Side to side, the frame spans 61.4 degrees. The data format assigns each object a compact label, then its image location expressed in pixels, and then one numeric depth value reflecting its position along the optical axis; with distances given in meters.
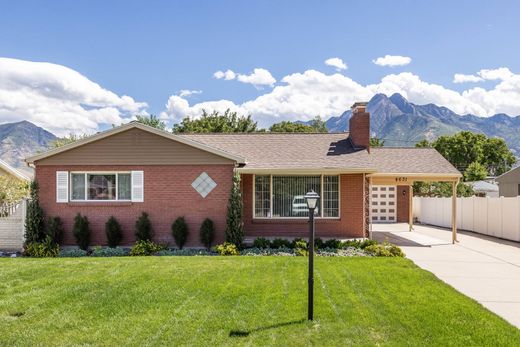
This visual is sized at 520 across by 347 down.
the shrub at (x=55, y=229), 14.19
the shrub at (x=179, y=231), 14.44
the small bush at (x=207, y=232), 14.38
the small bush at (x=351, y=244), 13.69
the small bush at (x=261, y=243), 13.86
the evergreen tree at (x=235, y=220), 14.06
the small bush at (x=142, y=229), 14.45
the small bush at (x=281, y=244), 13.80
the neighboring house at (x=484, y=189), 34.45
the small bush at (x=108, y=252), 13.48
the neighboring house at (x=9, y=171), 23.22
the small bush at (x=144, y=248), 13.45
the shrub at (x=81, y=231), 14.32
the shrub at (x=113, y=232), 14.40
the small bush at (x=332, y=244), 13.60
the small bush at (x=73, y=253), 13.30
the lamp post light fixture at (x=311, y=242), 6.57
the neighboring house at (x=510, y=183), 28.69
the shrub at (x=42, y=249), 13.26
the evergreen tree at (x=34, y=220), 14.01
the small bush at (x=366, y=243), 13.60
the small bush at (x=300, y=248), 12.79
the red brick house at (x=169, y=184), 14.67
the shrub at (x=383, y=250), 12.77
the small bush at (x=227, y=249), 13.32
